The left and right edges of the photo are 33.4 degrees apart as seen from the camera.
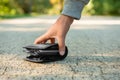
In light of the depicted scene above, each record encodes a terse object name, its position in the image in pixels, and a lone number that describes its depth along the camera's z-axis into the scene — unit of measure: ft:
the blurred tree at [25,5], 60.31
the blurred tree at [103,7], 42.01
